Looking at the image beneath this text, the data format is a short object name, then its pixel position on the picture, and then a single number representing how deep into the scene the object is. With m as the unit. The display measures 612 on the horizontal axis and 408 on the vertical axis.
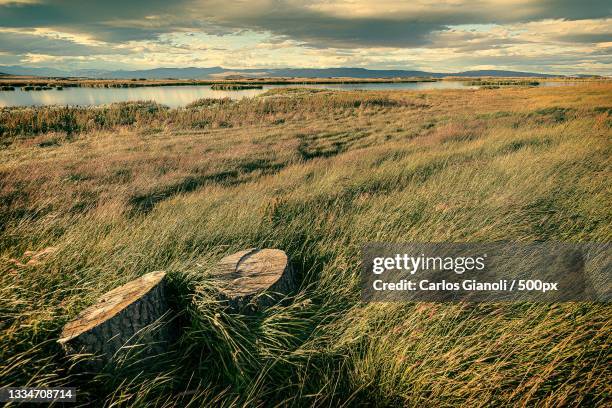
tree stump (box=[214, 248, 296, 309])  3.07
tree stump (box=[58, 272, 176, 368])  2.45
